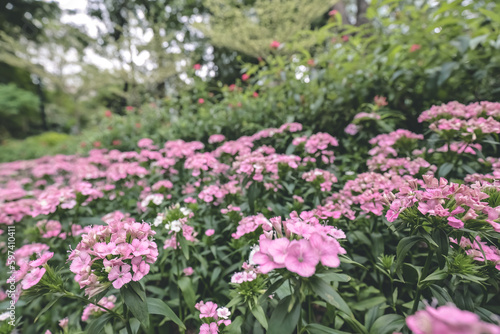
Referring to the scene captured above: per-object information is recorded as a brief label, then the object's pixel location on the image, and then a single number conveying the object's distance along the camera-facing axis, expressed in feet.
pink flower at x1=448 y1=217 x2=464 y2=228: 0.81
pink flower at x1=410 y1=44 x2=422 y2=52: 2.26
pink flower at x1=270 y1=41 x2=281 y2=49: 3.06
